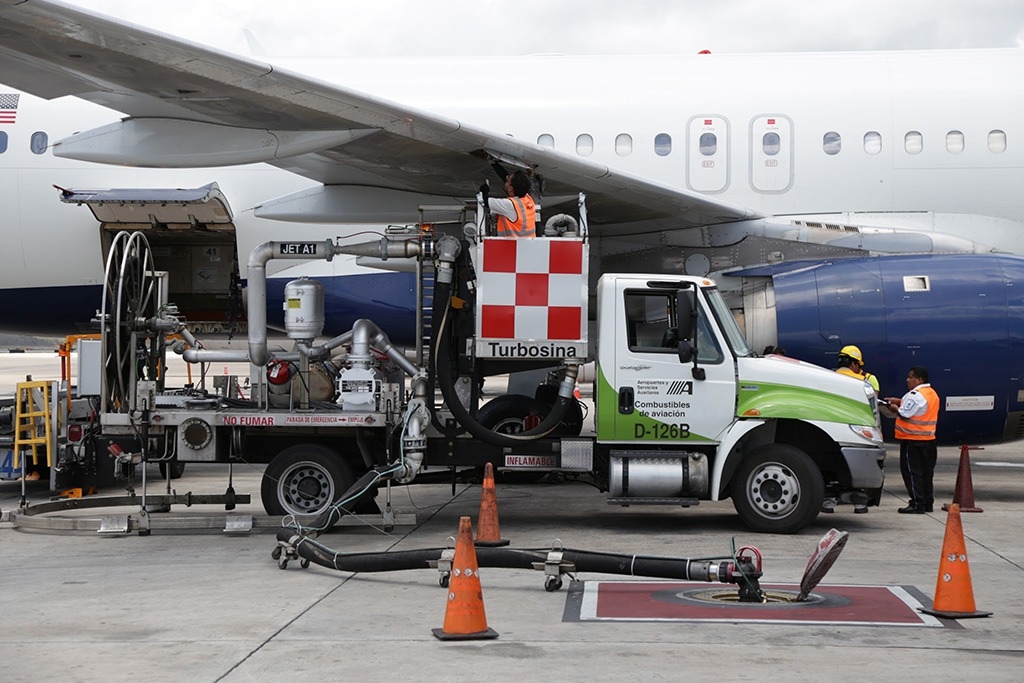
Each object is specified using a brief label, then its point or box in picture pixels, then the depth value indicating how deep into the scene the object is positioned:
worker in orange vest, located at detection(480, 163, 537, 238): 11.22
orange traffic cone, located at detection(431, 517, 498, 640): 6.93
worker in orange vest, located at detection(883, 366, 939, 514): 12.23
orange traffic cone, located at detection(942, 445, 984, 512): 12.58
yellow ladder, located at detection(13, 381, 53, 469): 12.66
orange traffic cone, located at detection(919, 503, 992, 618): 7.49
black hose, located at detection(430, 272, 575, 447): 10.95
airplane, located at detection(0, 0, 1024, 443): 12.70
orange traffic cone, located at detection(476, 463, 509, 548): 10.13
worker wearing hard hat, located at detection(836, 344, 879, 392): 12.55
